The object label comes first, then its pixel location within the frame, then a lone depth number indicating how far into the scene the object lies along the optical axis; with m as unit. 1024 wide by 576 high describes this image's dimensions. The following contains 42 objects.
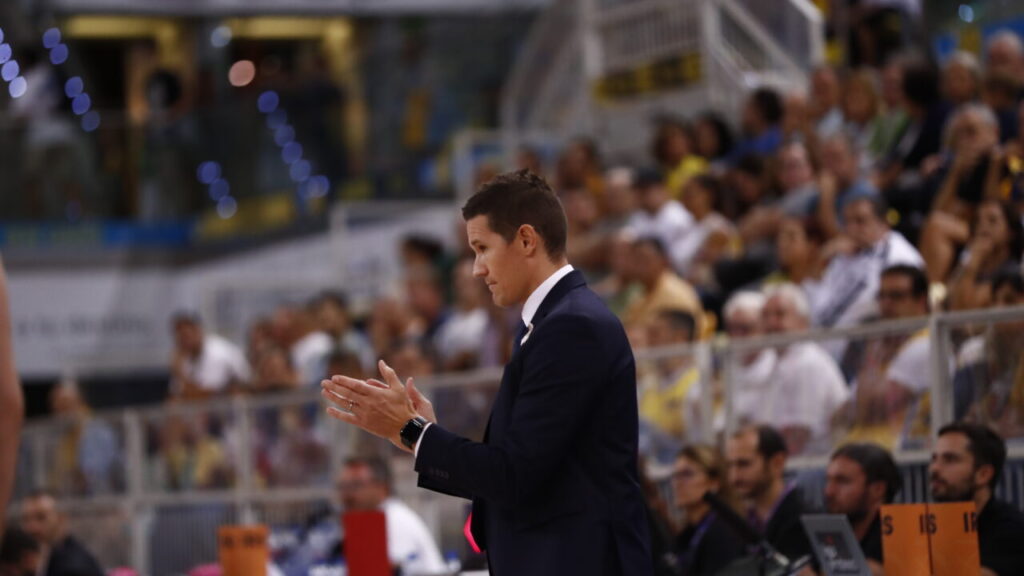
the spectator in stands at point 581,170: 25.47
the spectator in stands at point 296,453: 19.11
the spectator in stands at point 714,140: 24.00
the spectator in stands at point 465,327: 21.33
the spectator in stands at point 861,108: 20.67
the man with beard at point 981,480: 10.27
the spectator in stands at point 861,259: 15.73
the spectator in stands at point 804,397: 13.50
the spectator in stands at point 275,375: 22.34
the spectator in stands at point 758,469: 12.46
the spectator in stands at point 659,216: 21.75
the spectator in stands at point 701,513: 12.27
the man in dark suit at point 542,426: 7.07
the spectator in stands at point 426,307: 23.95
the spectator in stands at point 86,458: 23.05
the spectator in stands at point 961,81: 18.48
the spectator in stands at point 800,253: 17.67
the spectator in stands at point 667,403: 15.02
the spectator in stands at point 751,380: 14.12
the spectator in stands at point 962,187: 15.77
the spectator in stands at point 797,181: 19.34
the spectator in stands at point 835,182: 18.27
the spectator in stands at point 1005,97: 18.03
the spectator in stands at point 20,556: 15.41
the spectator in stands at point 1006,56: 18.33
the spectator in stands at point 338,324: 24.12
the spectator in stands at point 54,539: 16.26
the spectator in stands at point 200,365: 25.52
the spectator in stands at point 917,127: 18.94
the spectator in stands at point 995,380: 11.67
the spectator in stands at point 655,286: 18.45
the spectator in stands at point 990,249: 13.97
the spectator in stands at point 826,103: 21.73
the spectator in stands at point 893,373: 12.72
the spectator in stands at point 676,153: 23.78
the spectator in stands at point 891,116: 19.81
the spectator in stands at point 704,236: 20.69
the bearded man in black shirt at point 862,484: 11.04
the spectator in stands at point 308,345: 23.03
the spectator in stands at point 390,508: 14.64
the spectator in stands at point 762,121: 22.67
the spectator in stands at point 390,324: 23.81
